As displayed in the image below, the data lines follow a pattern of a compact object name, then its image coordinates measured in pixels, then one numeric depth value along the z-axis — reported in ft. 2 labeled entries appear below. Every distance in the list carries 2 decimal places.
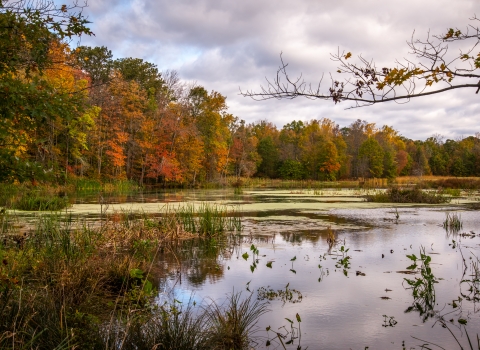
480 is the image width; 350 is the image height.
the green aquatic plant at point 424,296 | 16.20
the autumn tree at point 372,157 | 192.13
